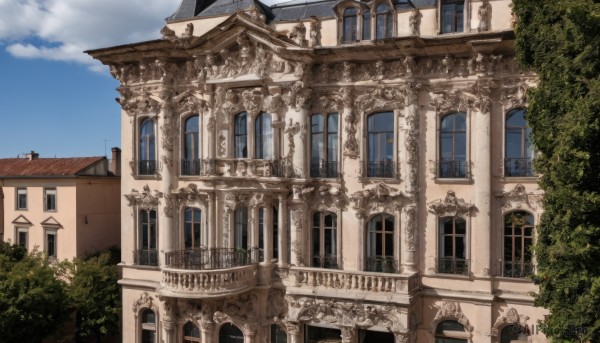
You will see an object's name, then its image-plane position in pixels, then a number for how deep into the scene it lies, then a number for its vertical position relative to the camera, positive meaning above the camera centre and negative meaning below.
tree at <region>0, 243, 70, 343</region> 23.06 -5.75
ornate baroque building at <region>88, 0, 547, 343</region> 19.81 -0.38
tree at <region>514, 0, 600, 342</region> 13.11 +0.11
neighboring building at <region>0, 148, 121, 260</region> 28.96 -2.09
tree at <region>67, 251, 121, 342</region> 26.61 -6.24
